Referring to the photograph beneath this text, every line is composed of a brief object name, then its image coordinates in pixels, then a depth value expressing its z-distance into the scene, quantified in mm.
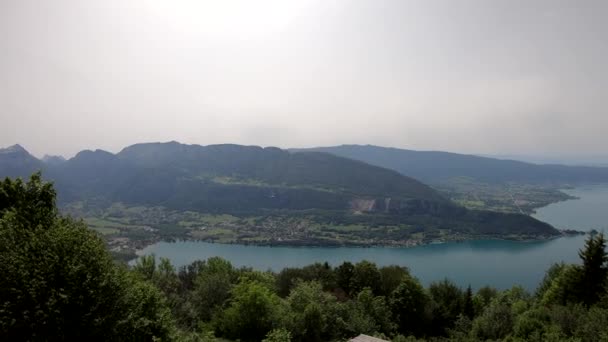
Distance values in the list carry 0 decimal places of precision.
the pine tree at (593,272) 28000
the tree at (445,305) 38594
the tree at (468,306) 40406
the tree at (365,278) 42312
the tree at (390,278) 43031
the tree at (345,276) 43500
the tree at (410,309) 35531
